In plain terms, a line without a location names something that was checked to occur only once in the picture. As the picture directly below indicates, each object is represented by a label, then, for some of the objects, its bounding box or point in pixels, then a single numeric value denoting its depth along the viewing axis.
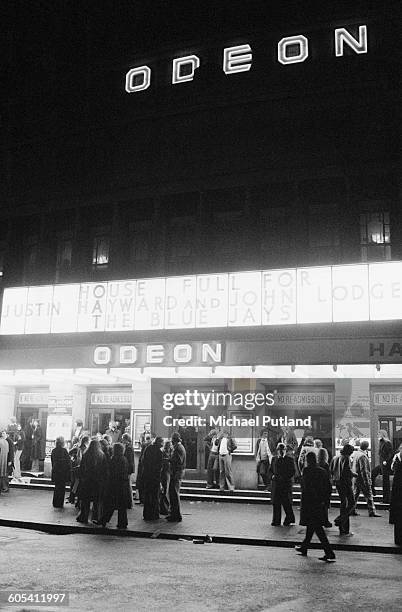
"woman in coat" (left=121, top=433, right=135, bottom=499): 15.50
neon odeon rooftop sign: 20.83
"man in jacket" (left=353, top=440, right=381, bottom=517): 14.53
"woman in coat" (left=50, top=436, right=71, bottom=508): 15.97
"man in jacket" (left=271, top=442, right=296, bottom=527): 13.36
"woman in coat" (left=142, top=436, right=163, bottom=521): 13.88
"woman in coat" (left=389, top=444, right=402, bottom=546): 11.38
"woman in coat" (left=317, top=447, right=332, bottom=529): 13.10
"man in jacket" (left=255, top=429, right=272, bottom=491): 18.80
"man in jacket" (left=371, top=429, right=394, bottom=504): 16.84
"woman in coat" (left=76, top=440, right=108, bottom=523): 13.55
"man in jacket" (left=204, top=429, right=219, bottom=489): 19.16
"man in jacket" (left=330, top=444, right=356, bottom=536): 12.41
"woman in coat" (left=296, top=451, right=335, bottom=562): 9.86
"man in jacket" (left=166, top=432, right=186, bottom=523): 13.79
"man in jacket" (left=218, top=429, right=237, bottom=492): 18.81
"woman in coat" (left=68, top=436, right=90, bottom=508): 16.50
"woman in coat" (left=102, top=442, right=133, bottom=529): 12.88
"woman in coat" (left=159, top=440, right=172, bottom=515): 14.59
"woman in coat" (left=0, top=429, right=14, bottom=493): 18.20
